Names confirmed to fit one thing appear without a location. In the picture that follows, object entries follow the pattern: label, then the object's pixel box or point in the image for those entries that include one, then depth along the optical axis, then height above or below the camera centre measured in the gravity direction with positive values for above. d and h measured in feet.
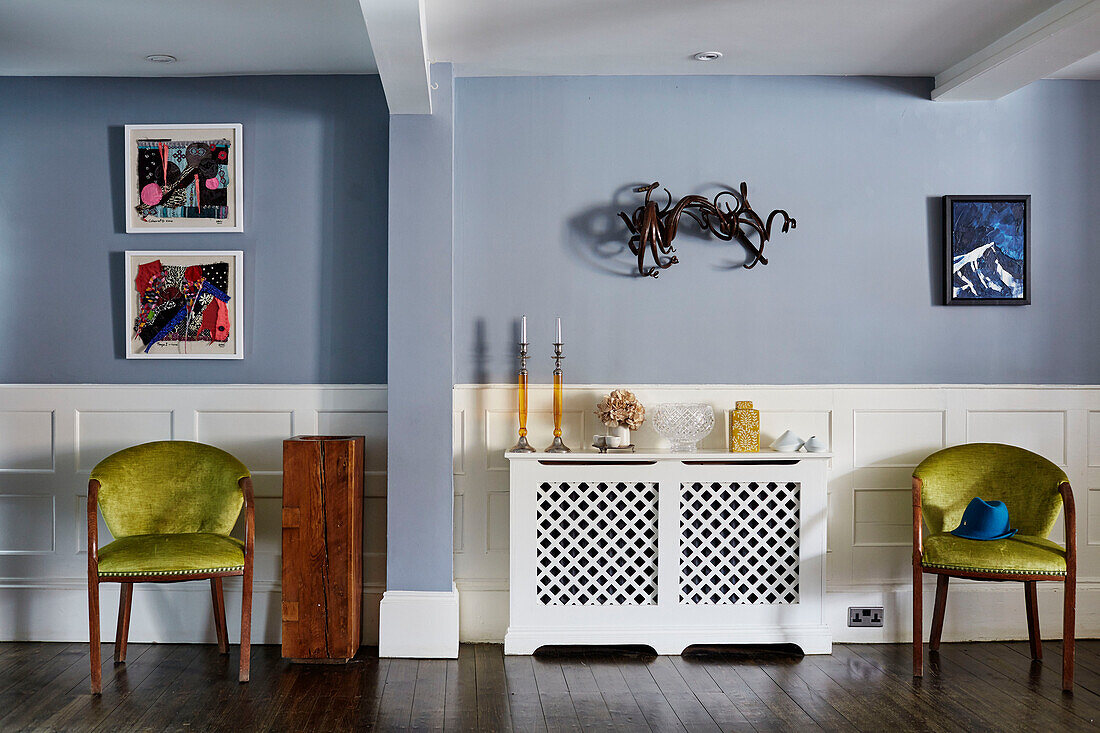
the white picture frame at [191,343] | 12.36 +0.59
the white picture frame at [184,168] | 12.41 +2.46
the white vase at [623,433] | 11.87 -1.11
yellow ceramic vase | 11.96 -1.08
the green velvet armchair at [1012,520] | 10.37 -2.24
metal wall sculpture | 12.10 +1.74
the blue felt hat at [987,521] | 10.78 -2.10
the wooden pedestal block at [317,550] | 11.27 -2.53
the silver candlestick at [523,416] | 11.82 -0.88
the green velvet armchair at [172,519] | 10.21 -2.13
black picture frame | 12.45 +1.42
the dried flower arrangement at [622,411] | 11.72 -0.80
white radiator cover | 11.57 -2.64
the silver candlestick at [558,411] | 11.88 -0.82
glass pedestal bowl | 11.75 -0.95
